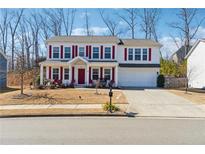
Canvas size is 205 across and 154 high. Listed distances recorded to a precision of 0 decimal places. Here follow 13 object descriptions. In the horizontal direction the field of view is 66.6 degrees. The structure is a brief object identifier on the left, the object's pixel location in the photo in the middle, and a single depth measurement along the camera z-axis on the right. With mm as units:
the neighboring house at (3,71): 17543
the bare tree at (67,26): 27797
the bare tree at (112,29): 28239
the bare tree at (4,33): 26555
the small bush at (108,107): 7797
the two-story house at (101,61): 17684
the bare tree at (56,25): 27919
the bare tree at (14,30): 25605
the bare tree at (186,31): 24962
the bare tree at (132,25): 27661
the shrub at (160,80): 18508
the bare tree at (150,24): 27835
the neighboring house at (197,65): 18369
